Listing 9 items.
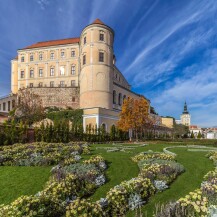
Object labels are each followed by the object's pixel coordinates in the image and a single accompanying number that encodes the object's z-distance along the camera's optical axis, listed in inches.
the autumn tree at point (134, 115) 1048.8
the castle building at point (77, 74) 1483.8
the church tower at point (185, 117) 4810.5
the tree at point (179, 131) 2358.8
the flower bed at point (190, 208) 128.2
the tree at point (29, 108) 1407.6
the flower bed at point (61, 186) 143.9
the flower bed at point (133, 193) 150.0
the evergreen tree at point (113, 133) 1054.4
